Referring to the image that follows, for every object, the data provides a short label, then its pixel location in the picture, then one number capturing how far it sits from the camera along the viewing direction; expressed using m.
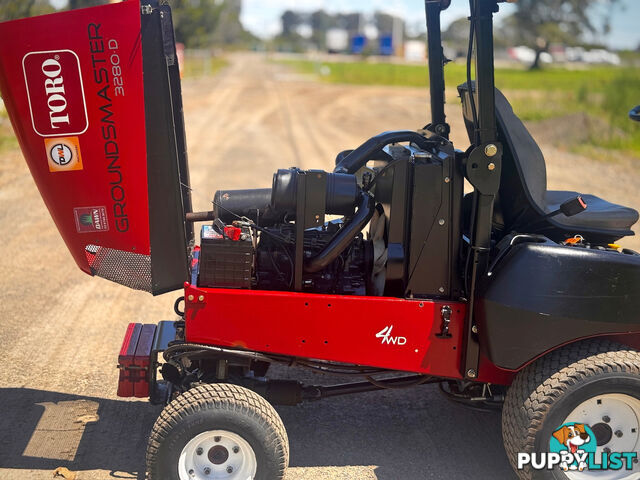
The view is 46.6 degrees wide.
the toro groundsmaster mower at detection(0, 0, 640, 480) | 3.41
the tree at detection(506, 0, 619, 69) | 73.00
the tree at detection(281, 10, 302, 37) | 156.75
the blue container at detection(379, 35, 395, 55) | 93.88
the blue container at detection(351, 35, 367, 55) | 97.44
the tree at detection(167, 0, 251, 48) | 45.72
